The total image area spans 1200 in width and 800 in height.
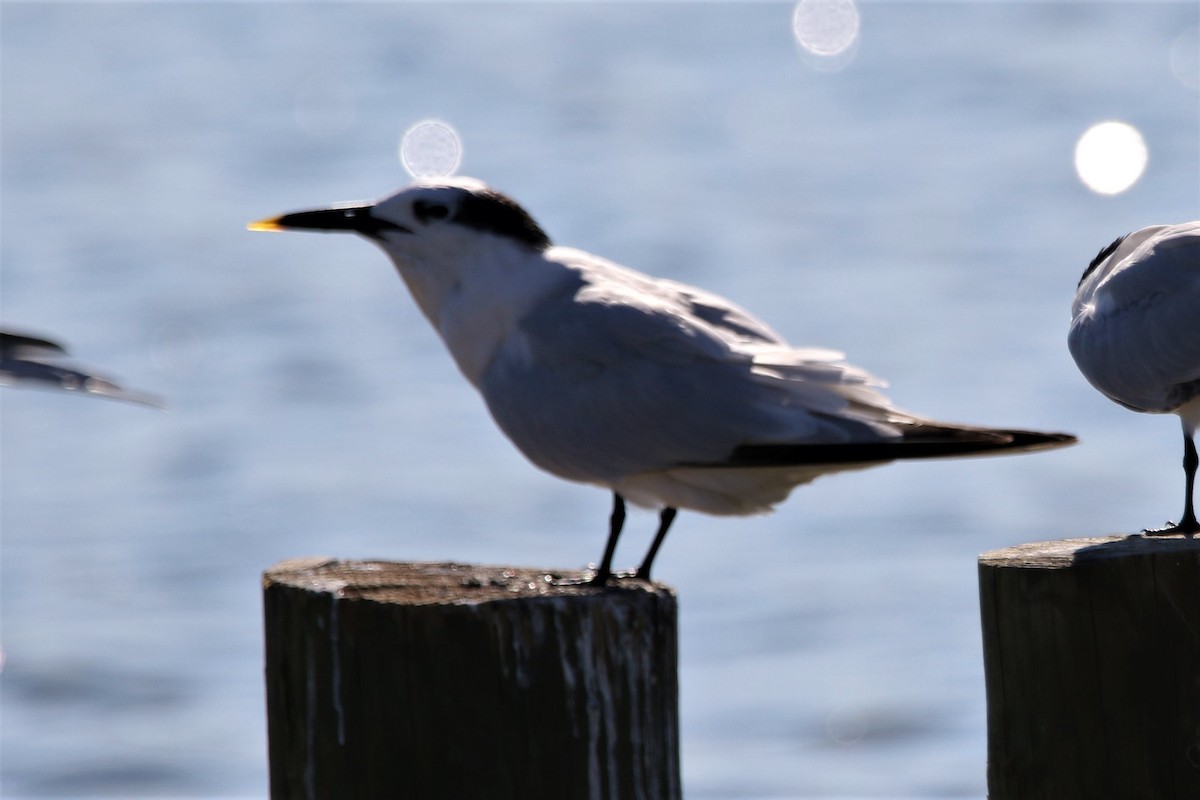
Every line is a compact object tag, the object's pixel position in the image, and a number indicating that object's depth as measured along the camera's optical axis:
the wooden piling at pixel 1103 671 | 6.75
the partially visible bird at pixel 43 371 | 5.95
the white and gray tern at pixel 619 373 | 7.77
